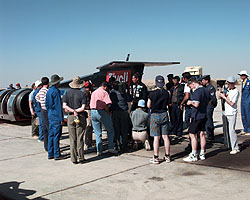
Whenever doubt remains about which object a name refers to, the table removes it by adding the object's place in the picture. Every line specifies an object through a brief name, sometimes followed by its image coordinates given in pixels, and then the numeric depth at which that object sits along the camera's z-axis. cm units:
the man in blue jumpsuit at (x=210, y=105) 760
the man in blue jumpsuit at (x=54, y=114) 613
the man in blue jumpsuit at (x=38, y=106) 810
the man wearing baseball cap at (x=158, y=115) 576
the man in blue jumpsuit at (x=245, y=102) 857
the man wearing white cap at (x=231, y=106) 625
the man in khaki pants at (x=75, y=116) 584
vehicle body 788
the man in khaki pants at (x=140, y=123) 680
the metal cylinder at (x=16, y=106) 1141
